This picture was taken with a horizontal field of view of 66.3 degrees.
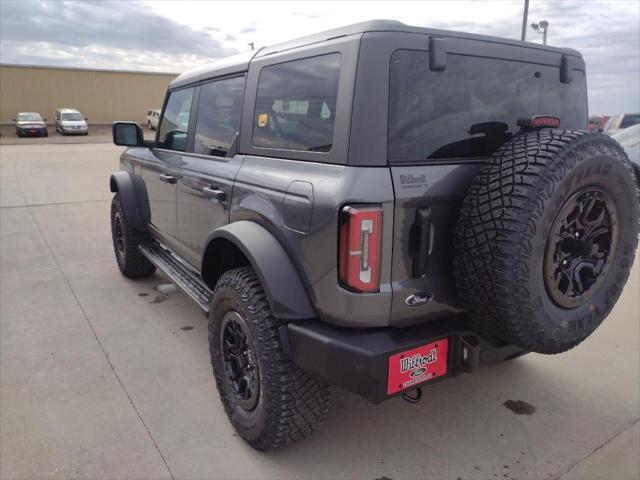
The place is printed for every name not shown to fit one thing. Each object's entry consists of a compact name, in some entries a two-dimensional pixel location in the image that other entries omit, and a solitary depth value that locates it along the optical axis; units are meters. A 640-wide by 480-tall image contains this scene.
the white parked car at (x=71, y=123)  30.16
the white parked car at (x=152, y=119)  33.91
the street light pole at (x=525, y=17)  17.00
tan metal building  37.75
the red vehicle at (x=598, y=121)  17.08
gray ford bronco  1.89
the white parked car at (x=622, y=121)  15.06
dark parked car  28.70
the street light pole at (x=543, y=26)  22.07
